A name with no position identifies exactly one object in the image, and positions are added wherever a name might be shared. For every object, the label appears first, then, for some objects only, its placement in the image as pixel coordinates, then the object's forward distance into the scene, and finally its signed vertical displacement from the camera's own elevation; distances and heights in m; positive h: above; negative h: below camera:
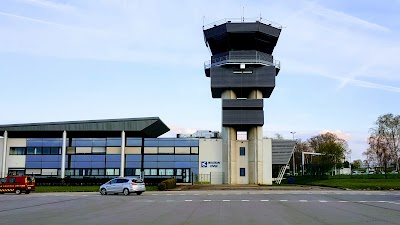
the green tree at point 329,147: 95.81 +3.92
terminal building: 60.41 +2.67
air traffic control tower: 60.19 +10.54
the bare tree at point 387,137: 76.80 +4.72
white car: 33.94 -1.86
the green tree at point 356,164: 153.40 -0.19
